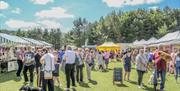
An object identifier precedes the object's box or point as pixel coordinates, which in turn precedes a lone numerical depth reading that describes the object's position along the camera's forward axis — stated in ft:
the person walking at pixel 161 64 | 21.47
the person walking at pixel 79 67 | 27.23
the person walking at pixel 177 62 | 30.09
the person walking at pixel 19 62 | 31.46
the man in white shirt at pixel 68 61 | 22.50
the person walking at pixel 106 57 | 47.70
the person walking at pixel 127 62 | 29.76
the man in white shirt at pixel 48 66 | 18.53
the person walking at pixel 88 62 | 29.11
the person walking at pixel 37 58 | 24.70
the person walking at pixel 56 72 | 23.47
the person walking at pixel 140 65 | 24.45
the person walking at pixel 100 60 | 43.27
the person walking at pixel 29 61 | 25.00
